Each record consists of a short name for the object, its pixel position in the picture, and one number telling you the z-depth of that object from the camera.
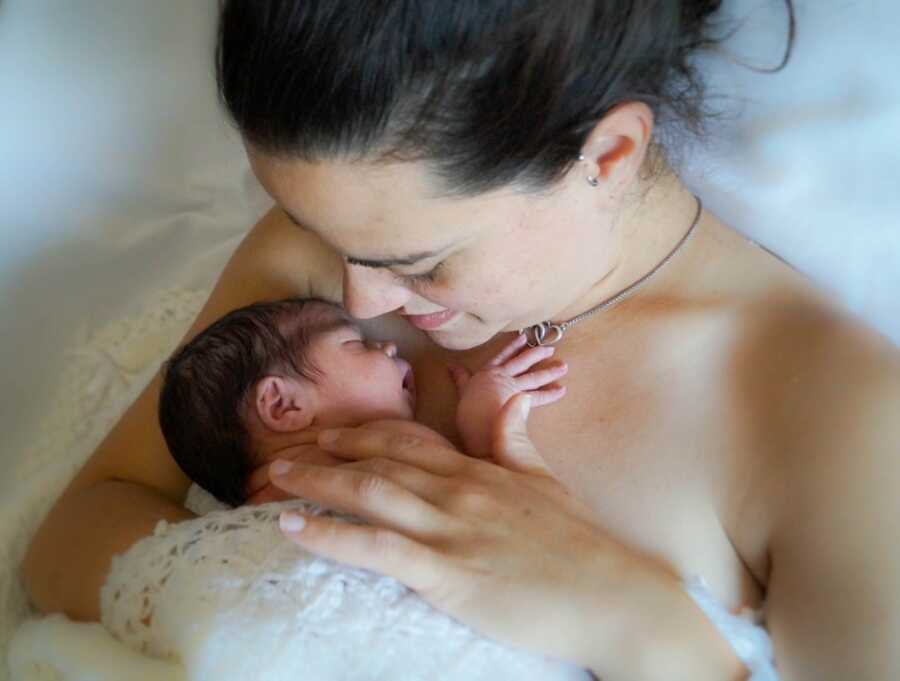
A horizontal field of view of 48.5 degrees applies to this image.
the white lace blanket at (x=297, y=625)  0.98
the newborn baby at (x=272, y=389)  1.24
